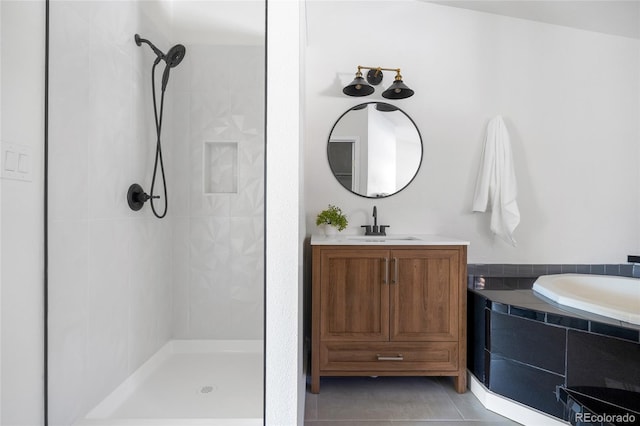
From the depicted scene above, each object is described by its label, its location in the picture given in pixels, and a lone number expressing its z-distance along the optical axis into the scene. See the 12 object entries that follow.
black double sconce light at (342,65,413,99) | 2.47
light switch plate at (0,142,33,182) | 1.08
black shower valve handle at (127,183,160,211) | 1.74
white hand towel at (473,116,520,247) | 2.47
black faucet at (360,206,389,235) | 2.54
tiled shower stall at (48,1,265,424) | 1.37
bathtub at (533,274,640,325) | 2.07
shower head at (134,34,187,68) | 1.83
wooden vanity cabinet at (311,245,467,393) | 2.09
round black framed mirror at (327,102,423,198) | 2.62
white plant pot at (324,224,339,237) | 2.43
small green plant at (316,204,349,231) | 2.44
